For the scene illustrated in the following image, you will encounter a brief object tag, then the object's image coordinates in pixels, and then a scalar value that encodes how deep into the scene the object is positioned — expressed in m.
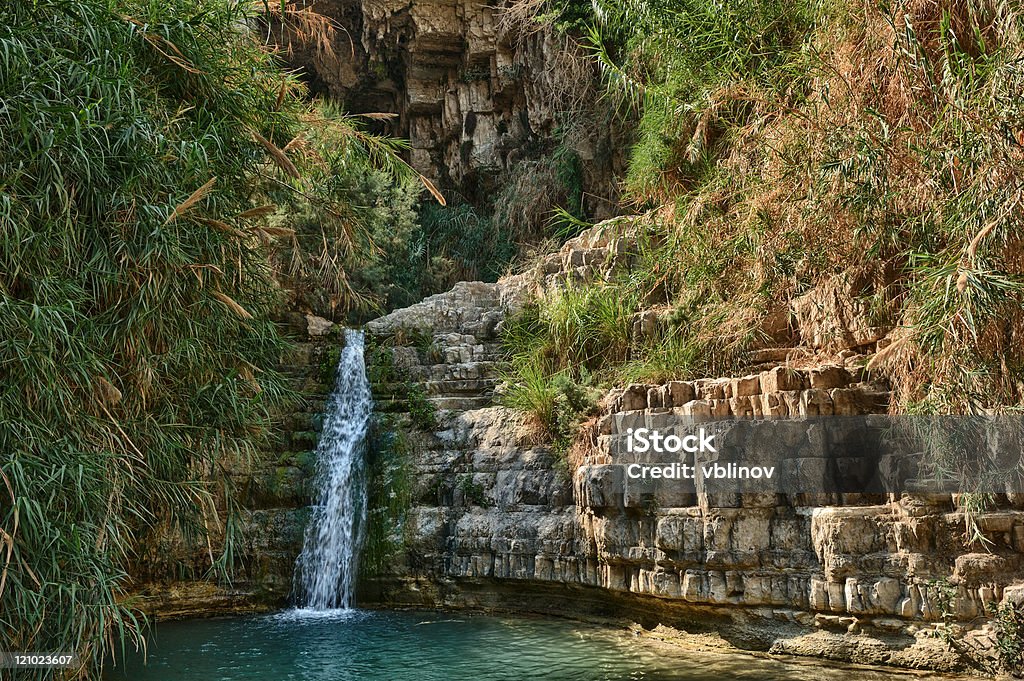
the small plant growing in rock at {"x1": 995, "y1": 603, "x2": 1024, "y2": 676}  4.70
